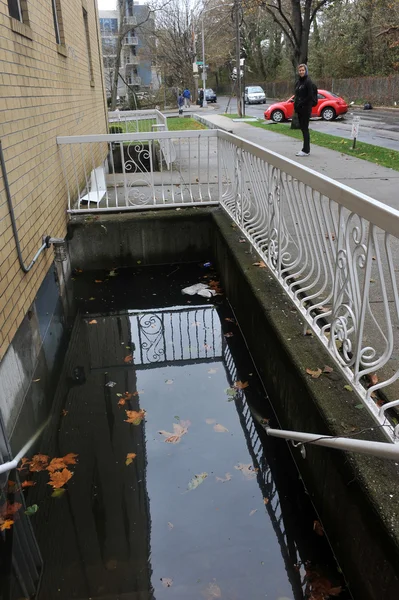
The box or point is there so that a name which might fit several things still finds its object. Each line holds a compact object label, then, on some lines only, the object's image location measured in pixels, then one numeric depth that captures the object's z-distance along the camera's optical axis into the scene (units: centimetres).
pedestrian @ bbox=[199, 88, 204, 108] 5216
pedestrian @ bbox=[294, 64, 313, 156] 1132
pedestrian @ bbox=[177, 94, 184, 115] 3969
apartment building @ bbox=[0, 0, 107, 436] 370
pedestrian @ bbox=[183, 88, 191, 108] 4419
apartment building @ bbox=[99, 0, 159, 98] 5688
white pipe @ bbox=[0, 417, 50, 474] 264
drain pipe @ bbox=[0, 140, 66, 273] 372
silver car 4781
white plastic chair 721
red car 2467
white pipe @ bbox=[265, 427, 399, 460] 178
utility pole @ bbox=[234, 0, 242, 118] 2605
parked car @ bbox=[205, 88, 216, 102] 5925
